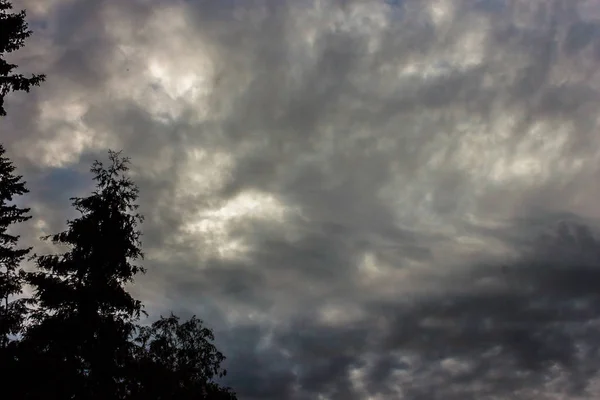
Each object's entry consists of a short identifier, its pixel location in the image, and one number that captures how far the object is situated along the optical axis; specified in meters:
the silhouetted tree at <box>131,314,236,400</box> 27.81
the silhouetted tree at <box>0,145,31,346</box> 28.63
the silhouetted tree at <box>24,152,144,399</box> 25.58
